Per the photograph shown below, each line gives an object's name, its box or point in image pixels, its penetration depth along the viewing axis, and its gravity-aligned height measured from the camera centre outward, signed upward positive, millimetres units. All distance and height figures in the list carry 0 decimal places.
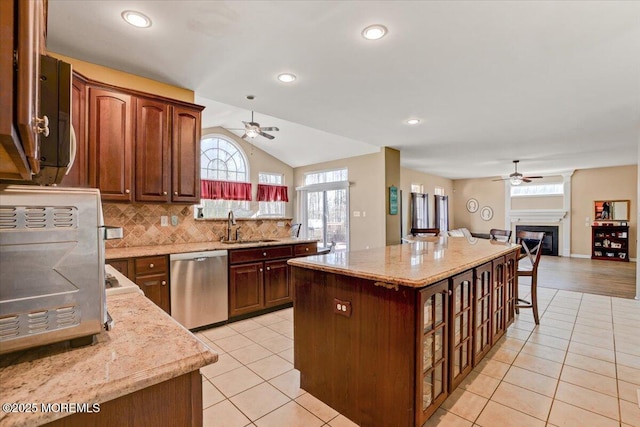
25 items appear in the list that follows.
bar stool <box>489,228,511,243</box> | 4325 -273
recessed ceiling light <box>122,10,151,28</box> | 2072 +1382
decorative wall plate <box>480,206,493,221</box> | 10513 +106
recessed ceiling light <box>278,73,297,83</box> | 2982 +1382
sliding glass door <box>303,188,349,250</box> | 7586 -2
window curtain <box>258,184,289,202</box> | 8102 +625
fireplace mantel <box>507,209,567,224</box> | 9078 +33
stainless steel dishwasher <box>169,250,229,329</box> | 2941 -730
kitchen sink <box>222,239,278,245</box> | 3690 -328
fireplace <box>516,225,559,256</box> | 9234 -727
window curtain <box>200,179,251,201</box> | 7133 +634
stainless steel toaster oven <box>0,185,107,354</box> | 712 -124
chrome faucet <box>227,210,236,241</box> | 3869 -91
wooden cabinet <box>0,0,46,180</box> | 459 +226
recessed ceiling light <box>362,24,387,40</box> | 2209 +1373
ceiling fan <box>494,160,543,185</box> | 7410 +940
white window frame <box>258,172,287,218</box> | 8289 +334
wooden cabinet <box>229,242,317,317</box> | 3365 -732
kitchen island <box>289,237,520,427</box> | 1586 -676
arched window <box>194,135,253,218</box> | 7305 +1212
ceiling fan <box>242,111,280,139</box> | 4525 +1295
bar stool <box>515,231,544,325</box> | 3318 -623
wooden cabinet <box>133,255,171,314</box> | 2686 -561
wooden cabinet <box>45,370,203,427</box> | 676 -455
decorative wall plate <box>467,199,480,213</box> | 10938 +398
